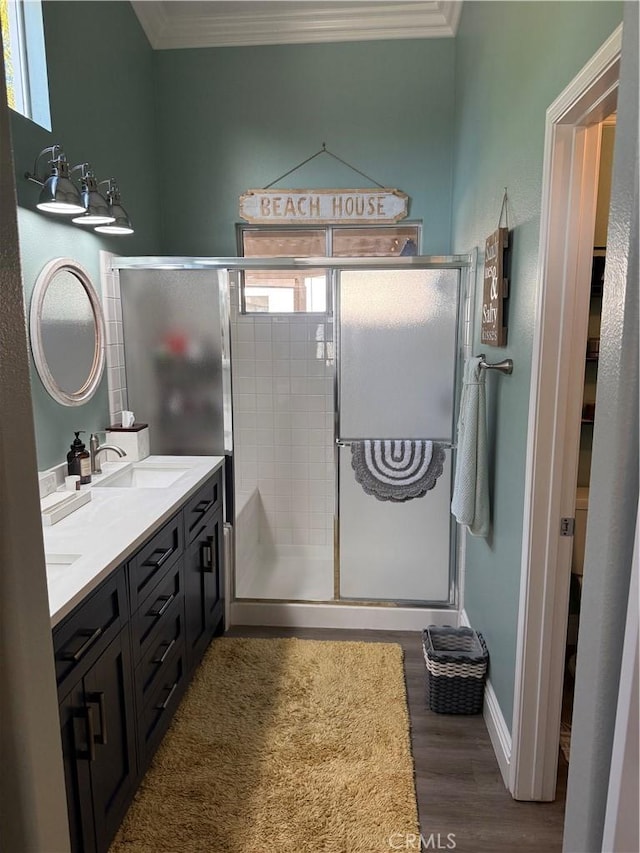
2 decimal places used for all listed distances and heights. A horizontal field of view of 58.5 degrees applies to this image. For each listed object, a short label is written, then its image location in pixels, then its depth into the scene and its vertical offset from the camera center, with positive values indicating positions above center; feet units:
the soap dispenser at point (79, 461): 7.71 -1.65
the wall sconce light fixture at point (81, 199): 6.60 +1.72
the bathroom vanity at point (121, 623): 4.75 -2.92
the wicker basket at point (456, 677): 7.60 -4.47
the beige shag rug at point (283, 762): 5.85 -4.99
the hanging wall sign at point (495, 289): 6.57 +0.60
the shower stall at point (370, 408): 9.21 -1.13
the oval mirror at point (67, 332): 7.34 +0.09
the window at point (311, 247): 11.44 +1.85
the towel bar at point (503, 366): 6.53 -0.31
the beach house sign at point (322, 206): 11.08 +2.56
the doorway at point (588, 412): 7.68 -1.08
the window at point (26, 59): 7.07 +3.47
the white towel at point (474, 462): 7.44 -1.59
